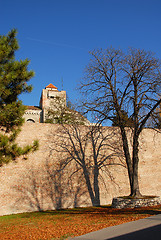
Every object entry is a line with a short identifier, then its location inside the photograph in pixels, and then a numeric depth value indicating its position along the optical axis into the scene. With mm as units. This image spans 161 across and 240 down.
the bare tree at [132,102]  12836
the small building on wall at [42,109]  40612
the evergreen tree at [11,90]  8172
